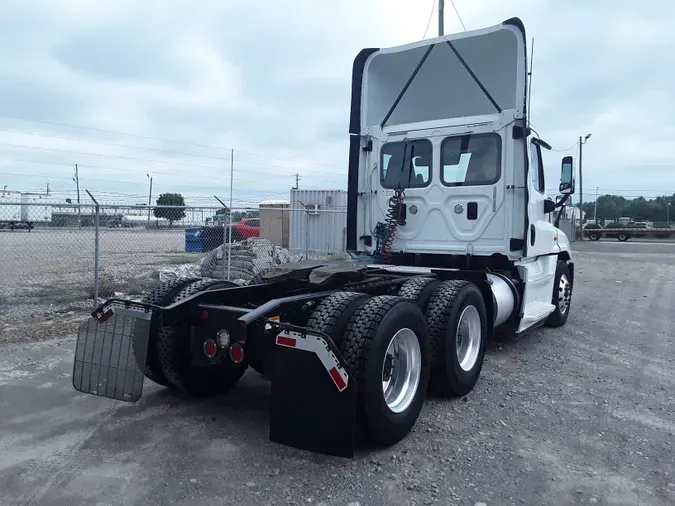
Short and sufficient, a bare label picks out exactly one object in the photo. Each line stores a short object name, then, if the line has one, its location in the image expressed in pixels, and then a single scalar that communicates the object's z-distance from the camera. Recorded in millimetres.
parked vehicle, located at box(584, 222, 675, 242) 43719
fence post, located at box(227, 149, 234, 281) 10323
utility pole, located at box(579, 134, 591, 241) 41694
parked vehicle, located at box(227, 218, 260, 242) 18425
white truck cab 6801
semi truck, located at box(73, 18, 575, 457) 3795
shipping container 16797
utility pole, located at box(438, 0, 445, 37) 14609
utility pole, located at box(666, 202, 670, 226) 77850
